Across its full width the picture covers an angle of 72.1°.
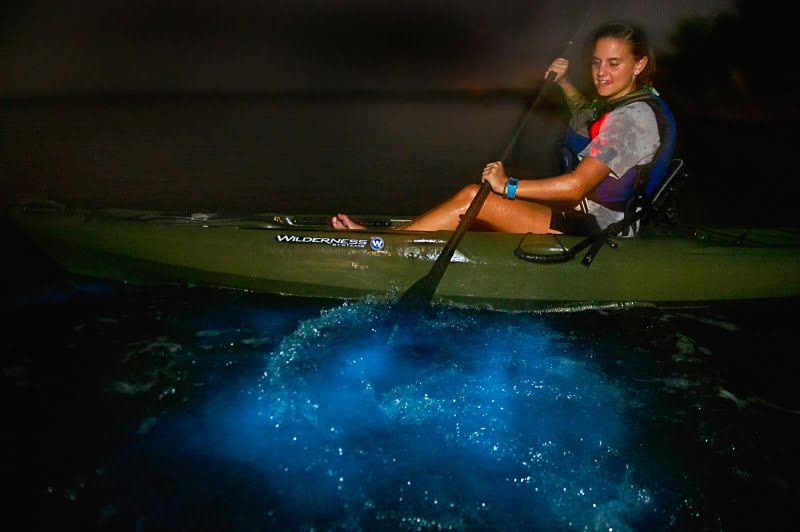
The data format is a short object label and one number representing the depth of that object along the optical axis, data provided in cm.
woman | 320
